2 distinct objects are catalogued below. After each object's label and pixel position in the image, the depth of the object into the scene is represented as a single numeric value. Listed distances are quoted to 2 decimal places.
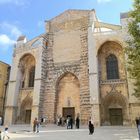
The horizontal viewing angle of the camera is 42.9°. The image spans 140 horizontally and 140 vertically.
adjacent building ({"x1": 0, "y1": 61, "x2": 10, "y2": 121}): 26.06
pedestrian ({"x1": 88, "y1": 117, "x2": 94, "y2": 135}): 11.12
